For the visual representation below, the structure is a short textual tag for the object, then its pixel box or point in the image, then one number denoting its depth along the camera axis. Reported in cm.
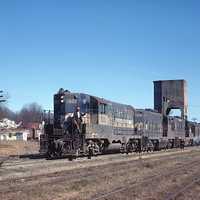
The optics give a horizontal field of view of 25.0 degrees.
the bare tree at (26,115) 17654
